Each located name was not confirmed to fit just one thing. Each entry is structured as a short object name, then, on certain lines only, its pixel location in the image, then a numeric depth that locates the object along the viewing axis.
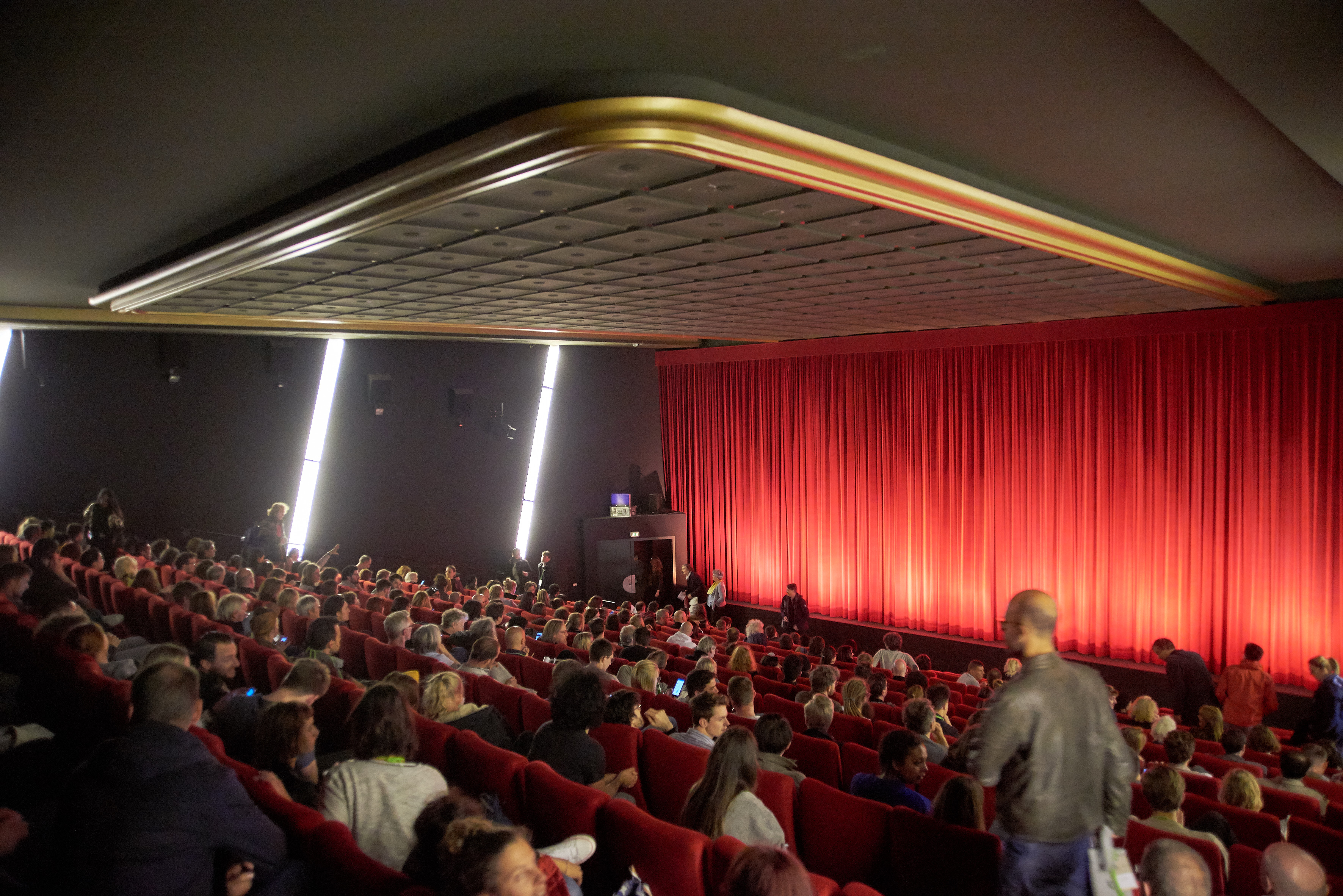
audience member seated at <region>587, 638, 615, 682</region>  6.12
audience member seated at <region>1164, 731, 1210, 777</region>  5.06
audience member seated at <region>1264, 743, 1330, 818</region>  4.91
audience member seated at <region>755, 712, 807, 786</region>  4.03
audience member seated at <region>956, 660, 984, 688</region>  9.17
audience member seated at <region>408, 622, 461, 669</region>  6.06
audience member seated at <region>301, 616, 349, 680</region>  5.39
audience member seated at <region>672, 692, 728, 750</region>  4.50
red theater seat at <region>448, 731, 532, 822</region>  3.42
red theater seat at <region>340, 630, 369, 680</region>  6.43
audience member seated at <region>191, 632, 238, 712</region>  4.52
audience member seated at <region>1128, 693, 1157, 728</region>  7.27
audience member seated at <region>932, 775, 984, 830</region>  3.18
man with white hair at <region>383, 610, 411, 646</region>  6.57
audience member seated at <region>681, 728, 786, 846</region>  3.17
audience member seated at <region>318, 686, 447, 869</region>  2.94
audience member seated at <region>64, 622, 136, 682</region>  4.62
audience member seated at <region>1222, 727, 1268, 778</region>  5.67
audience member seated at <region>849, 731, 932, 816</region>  3.66
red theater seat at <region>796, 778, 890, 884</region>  3.37
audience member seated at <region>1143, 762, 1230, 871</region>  3.80
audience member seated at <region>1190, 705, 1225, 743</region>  6.77
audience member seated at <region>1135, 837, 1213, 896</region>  2.37
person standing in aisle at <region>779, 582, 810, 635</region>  14.27
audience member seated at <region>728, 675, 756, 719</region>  5.38
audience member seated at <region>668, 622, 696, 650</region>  9.18
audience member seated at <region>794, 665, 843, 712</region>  6.15
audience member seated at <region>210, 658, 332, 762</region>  3.88
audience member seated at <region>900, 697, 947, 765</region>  4.78
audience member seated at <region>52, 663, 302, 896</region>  2.38
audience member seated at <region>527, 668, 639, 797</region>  3.82
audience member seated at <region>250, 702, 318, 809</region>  3.32
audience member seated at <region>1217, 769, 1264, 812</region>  4.36
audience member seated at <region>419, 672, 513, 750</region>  4.29
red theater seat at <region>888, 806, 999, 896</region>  2.99
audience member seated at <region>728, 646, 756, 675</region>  7.18
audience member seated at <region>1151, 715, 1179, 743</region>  6.80
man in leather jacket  2.66
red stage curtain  10.49
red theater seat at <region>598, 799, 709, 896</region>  2.69
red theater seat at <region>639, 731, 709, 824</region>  3.99
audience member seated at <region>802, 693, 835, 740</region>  4.95
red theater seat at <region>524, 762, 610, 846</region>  3.06
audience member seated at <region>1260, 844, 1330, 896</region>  2.72
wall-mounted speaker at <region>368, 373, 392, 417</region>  14.26
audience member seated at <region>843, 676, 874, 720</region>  5.94
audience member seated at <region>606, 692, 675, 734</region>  4.52
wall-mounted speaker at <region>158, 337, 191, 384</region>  12.37
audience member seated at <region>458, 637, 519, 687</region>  5.54
